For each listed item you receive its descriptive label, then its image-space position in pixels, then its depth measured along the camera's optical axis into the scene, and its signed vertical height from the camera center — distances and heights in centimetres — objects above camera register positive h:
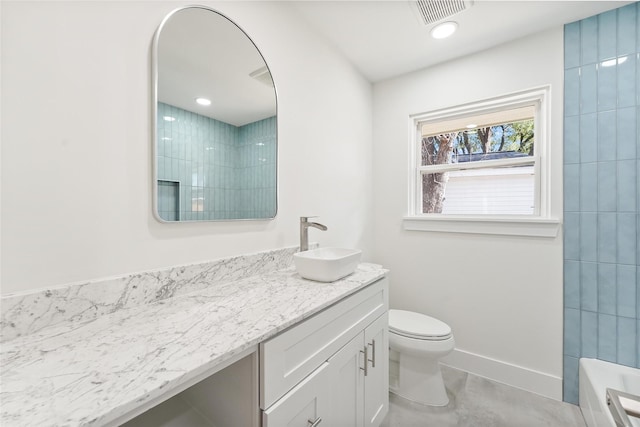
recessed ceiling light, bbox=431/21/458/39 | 168 +118
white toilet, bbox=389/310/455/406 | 163 -92
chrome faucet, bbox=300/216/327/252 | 152 -12
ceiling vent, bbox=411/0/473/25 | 151 +119
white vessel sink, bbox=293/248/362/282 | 119 -25
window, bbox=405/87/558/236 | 183 +35
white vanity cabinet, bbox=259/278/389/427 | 76 -55
